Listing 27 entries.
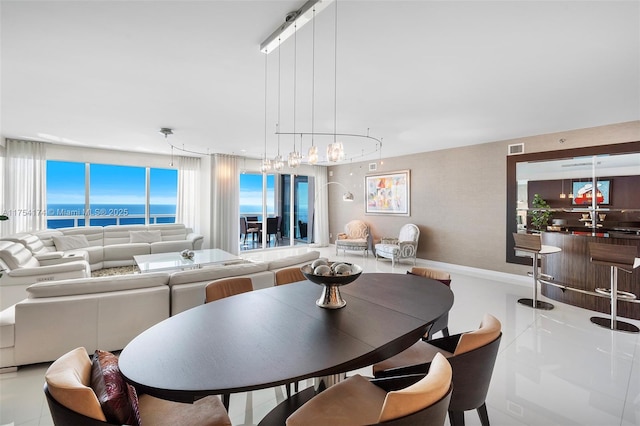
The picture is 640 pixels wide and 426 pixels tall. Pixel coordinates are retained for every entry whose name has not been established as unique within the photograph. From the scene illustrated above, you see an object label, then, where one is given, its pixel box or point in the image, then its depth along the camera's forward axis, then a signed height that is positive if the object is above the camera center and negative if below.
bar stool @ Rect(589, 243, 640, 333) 3.19 -0.60
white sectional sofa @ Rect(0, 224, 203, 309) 3.65 -0.79
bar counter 3.56 -0.85
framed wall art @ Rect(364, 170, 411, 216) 7.26 +0.43
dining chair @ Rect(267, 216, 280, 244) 8.86 -0.54
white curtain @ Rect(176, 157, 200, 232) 7.67 +0.43
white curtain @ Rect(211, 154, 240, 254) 7.47 +0.14
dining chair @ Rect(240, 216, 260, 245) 8.72 -0.63
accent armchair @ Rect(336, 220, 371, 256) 7.58 -0.80
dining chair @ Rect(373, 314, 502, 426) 1.44 -0.82
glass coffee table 4.56 -0.92
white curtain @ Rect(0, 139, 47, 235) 5.59 +0.41
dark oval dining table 1.05 -0.62
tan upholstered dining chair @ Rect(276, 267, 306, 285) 2.71 -0.65
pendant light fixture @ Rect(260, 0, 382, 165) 1.87 +1.31
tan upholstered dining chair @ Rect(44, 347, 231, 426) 0.96 -0.70
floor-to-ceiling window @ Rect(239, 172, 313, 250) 8.69 -0.01
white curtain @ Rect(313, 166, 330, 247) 9.32 -0.10
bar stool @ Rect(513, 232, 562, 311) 3.94 -0.54
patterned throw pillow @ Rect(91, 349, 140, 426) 1.02 -0.70
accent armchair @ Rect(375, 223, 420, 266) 6.34 -0.82
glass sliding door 9.61 +0.06
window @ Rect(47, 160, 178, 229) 6.55 +0.32
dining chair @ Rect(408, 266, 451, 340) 2.70 -0.64
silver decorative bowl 1.73 -0.45
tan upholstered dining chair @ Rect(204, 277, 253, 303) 2.30 -0.66
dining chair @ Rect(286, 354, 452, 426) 0.92 -0.85
